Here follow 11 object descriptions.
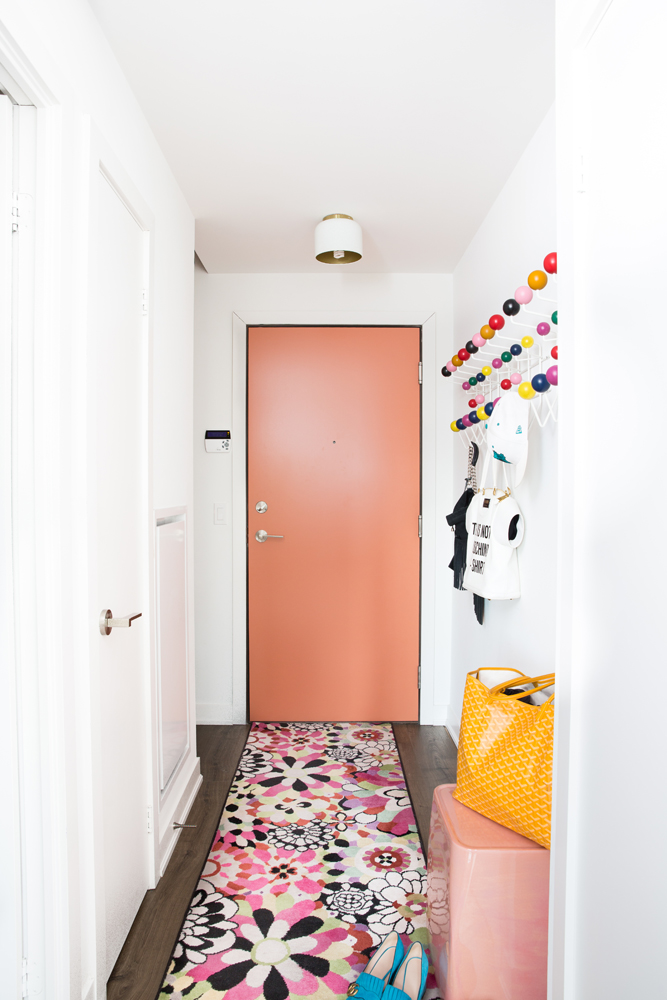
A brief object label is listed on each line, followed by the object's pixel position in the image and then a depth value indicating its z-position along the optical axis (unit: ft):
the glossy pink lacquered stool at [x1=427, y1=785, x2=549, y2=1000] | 4.26
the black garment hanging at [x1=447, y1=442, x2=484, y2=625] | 7.54
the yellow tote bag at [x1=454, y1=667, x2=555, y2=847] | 4.23
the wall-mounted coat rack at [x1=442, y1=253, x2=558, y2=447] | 5.05
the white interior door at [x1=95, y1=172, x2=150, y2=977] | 4.88
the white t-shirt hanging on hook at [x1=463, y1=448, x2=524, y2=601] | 6.16
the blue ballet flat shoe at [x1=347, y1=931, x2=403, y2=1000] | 4.54
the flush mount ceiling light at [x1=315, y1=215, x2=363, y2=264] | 7.79
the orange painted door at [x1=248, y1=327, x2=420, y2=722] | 10.16
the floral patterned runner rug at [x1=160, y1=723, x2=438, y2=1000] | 5.02
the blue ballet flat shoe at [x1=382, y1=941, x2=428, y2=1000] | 4.48
